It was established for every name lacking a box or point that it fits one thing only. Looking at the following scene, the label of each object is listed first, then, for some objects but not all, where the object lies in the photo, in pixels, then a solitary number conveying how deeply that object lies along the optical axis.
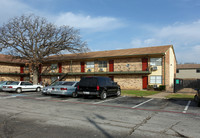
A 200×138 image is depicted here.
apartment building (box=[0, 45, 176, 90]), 25.50
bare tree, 26.38
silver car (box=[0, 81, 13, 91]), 21.86
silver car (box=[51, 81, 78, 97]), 15.35
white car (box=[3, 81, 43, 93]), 19.55
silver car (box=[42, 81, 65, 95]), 16.38
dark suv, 14.22
